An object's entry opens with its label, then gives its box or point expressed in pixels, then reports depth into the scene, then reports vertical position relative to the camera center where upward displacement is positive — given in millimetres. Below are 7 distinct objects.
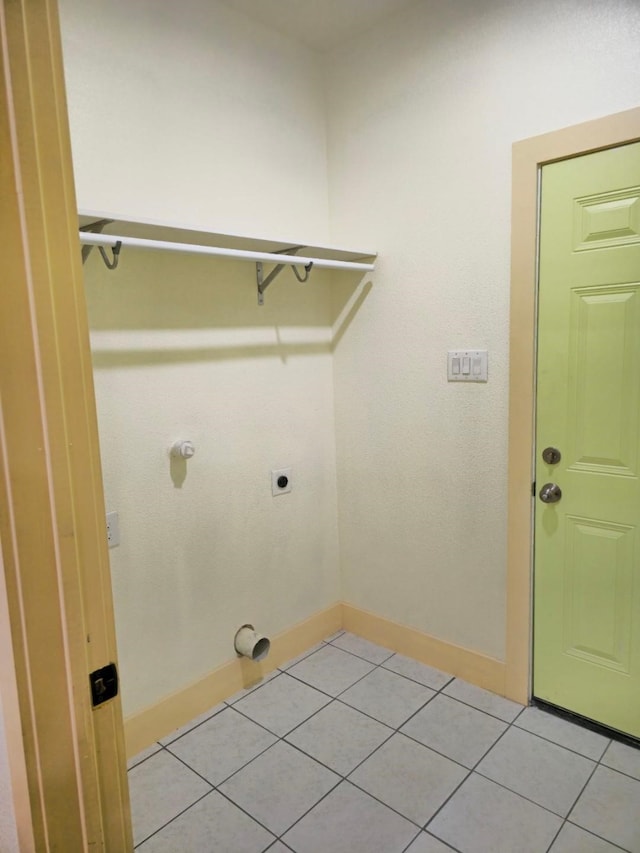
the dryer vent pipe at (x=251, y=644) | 2225 -1140
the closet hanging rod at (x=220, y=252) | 1579 +347
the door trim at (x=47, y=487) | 698 -162
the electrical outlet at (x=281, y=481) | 2410 -541
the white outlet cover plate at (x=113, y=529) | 1871 -553
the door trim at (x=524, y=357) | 1796 -42
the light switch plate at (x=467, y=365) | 2127 -68
